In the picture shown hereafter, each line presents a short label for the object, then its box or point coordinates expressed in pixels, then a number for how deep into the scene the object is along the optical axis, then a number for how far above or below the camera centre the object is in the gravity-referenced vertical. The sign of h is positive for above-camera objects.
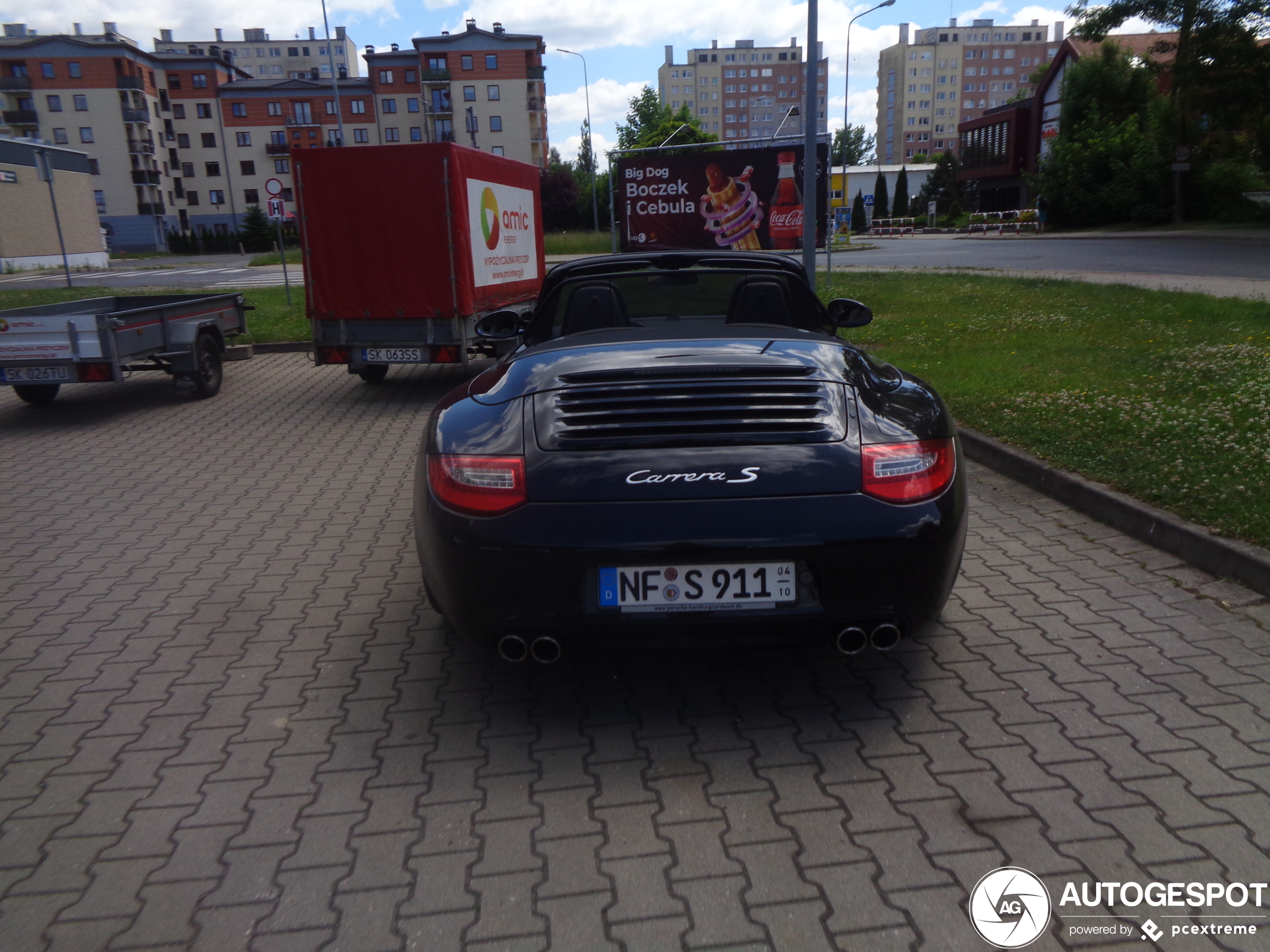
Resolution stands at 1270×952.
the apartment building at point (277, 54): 131.50 +22.26
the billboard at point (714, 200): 20.56 +0.13
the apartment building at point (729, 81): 168.00 +20.89
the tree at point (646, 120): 75.69 +7.33
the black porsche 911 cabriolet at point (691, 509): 2.90 -0.88
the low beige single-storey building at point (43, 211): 45.50 +0.93
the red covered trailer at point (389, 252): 10.35 -0.35
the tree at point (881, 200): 78.00 +0.00
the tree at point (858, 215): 68.31 -0.96
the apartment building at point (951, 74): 152.50 +18.83
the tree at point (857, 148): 149.50 +7.95
